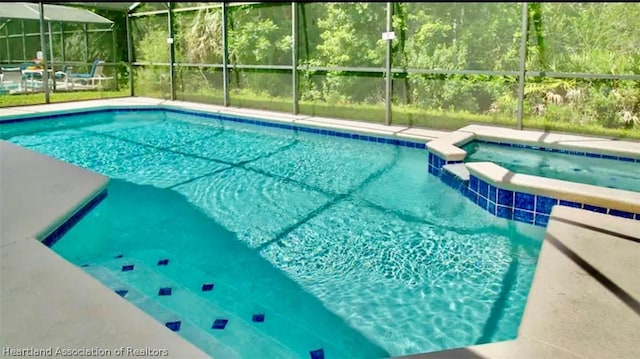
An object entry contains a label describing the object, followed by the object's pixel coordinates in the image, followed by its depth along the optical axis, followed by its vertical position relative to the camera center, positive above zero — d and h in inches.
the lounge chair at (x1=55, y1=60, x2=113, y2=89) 521.3 +19.0
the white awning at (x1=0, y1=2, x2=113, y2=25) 501.4 +81.7
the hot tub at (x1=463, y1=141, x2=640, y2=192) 225.6 -32.3
